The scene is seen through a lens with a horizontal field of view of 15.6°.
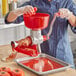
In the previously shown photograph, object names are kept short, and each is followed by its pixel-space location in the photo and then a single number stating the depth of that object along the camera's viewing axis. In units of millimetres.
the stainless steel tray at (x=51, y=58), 2059
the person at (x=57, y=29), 2615
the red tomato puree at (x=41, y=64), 2144
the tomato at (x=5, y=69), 1999
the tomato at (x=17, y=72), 1958
